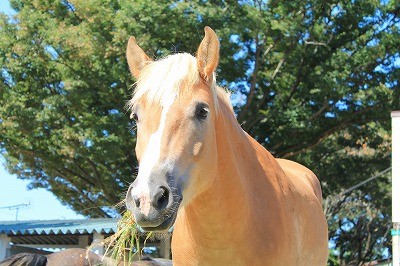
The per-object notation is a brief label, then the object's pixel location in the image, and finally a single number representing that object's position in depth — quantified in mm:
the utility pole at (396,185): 9531
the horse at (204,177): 3267
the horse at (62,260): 6298
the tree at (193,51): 15961
